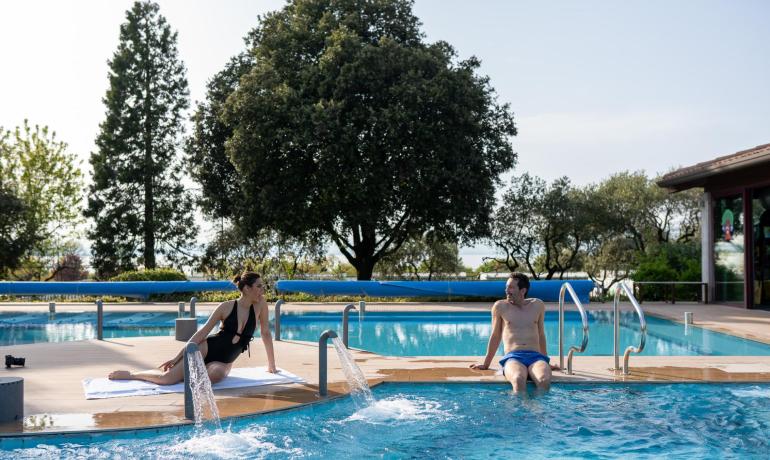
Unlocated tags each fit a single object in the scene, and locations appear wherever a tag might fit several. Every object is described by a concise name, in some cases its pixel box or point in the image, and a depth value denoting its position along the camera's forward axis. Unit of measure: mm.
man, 7375
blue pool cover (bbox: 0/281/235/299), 19234
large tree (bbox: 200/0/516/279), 20531
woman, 7121
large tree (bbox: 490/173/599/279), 26656
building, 16812
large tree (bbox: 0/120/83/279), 32969
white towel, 6707
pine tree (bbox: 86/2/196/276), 30719
